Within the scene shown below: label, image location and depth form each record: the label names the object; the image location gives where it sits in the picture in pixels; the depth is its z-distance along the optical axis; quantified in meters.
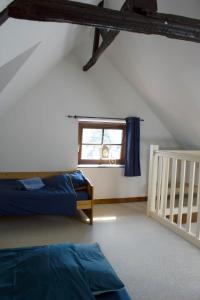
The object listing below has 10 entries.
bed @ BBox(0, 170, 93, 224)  3.05
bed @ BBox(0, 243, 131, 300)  1.48
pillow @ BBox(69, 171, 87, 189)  3.57
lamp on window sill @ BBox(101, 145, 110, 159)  4.46
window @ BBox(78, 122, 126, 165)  4.37
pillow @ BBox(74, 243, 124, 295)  1.60
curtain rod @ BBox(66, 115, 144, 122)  4.14
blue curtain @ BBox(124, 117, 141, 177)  4.32
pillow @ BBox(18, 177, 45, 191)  3.31
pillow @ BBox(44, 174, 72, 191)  3.43
